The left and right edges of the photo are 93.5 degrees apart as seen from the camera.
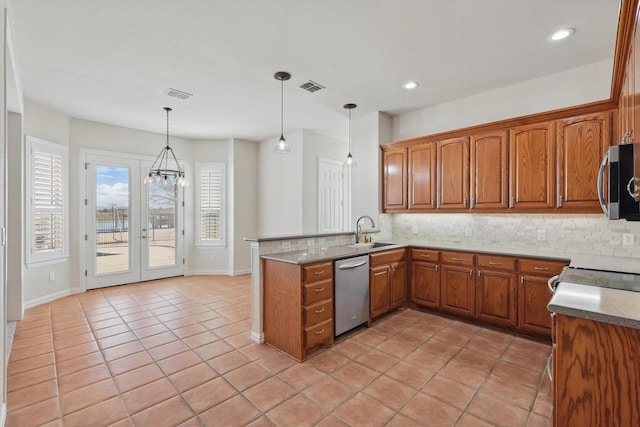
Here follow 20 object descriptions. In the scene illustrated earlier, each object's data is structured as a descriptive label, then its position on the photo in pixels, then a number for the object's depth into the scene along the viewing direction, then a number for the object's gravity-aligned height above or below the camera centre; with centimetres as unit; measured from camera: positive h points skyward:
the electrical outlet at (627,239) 291 -26
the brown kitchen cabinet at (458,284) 349 -84
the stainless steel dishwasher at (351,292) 311 -85
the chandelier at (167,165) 581 +96
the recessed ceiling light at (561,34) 254 +154
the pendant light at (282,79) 332 +153
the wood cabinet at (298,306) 275 -89
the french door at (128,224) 516 -20
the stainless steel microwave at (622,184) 152 +15
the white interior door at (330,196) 611 +36
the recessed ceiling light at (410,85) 358 +155
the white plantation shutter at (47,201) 424 +19
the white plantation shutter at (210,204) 639 +19
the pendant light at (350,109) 395 +154
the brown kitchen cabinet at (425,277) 377 -83
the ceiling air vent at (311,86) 361 +156
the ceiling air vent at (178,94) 382 +155
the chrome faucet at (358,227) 419 -20
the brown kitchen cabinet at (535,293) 297 -81
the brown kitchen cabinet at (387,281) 352 -84
